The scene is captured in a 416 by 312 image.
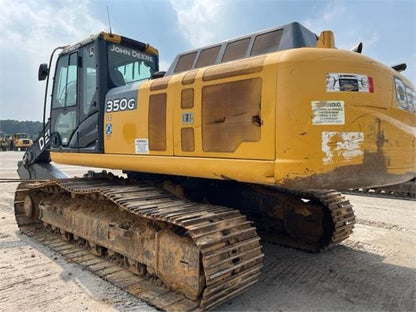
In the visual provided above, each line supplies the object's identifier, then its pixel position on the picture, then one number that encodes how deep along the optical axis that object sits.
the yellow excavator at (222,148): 2.74
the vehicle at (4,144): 40.38
